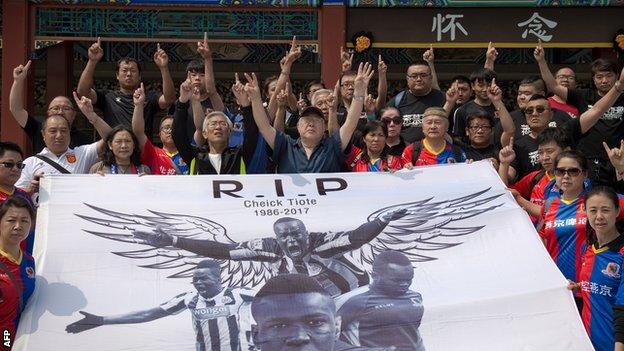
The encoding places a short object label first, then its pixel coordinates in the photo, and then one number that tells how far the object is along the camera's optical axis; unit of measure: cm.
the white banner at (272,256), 634
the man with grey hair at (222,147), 770
